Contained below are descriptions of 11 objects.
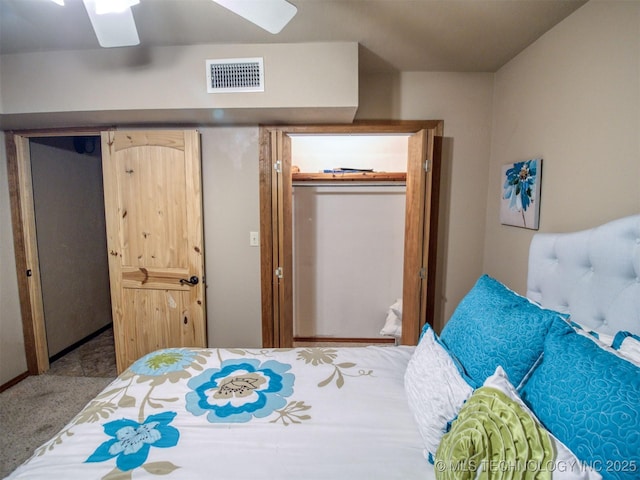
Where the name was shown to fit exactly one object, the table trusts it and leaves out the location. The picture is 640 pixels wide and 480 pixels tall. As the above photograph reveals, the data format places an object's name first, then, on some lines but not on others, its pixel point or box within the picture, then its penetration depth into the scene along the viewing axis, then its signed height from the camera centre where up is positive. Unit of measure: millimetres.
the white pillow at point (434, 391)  966 -600
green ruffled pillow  685 -539
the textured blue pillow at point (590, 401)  630 -437
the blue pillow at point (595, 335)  980 -409
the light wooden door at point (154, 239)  2297 -200
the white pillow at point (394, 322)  2957 -1052
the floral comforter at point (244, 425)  952 -762
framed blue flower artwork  1774 +109
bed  720 -609
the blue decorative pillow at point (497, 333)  951 -402
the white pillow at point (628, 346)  821 -376
